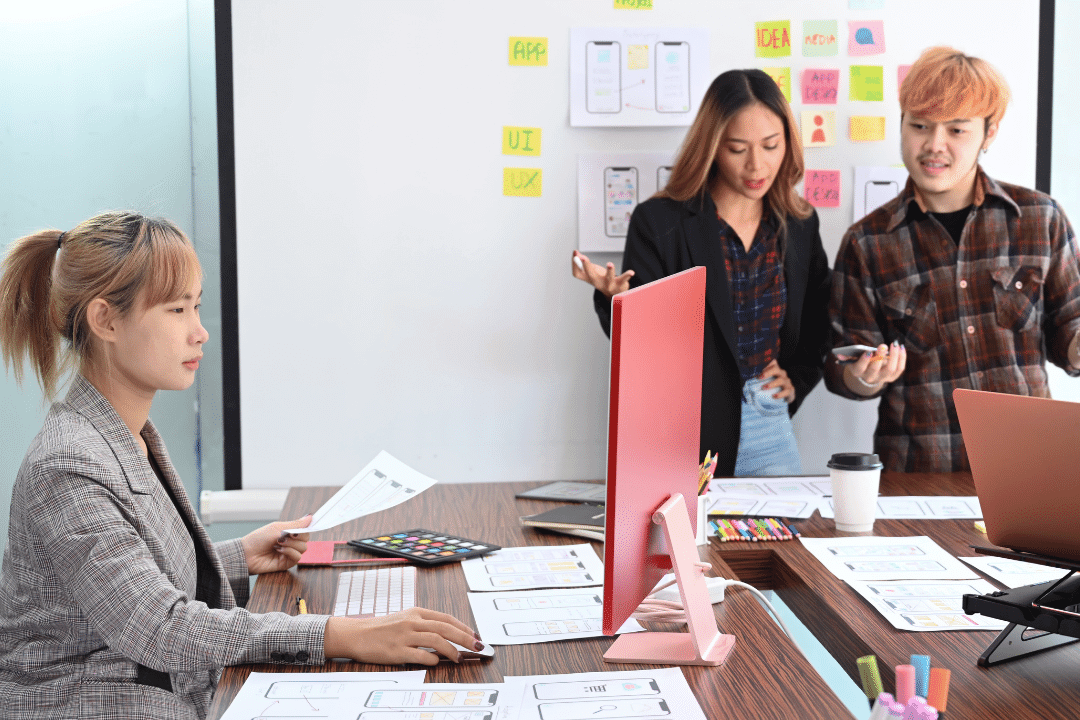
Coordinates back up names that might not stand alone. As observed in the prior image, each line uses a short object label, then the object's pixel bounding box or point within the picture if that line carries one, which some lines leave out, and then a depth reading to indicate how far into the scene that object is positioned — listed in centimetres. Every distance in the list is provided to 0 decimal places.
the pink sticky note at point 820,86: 277
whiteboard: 260
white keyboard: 126
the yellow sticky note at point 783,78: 274
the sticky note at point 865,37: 277
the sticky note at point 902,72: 279
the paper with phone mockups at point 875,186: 281
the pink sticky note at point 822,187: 280
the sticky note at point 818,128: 278
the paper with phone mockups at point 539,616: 116
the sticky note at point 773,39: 273
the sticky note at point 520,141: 267
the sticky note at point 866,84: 278
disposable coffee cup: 157
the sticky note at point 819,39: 275
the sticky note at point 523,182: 268
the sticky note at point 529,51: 265
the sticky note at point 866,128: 280
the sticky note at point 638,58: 267
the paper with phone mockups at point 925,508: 168
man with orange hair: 224
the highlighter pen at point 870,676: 80
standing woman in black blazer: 233
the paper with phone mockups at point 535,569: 136
